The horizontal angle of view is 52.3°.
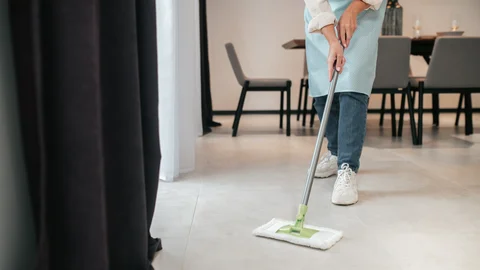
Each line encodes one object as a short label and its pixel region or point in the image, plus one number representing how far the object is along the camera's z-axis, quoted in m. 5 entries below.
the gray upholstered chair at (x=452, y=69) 3.06
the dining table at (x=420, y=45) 3.40
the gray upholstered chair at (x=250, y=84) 3.58
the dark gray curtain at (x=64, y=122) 0.76
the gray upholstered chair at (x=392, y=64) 3.02
